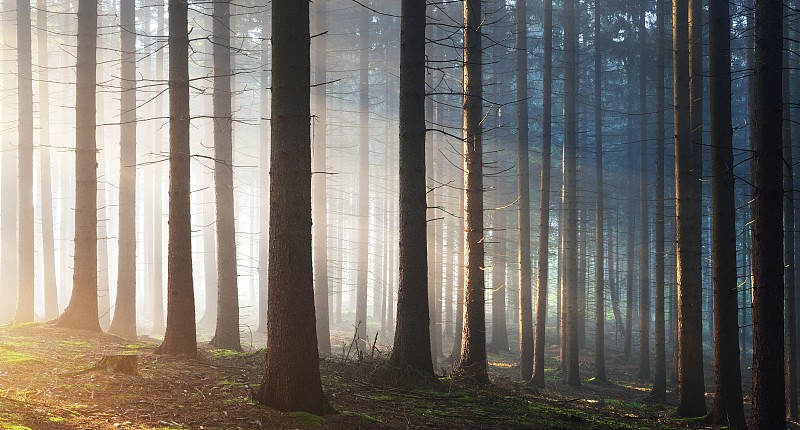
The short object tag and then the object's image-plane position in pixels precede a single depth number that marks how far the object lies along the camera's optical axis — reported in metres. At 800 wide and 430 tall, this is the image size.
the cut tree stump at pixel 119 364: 8.80
